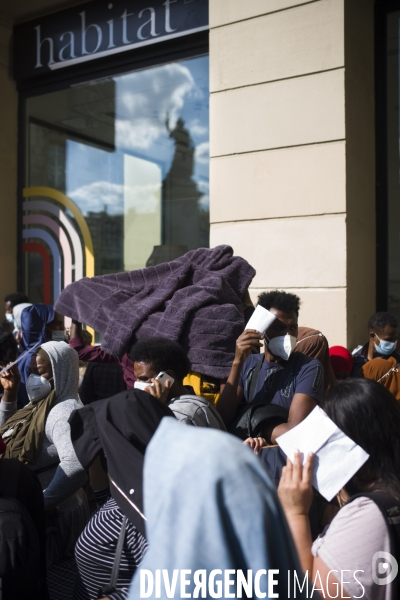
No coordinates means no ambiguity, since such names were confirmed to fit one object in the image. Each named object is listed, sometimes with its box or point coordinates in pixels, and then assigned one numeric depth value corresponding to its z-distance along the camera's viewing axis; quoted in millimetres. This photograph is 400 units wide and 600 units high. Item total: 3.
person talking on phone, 2754
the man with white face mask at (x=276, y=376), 3051
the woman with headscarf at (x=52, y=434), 3068
